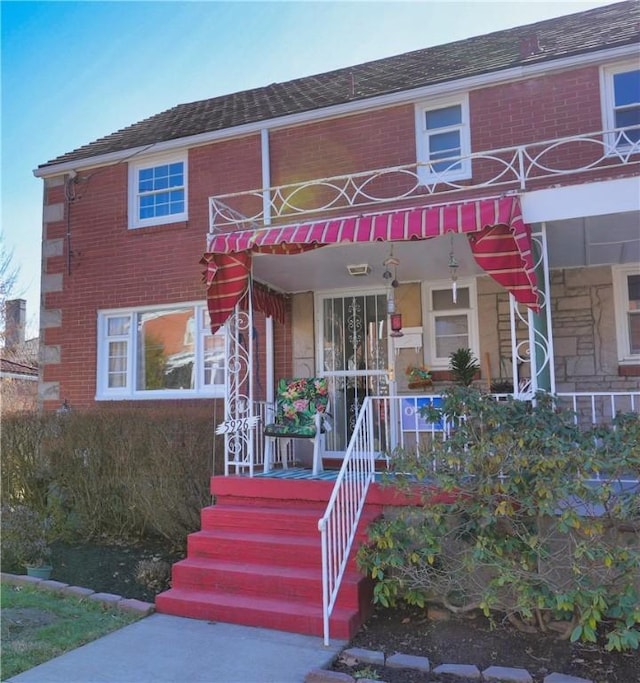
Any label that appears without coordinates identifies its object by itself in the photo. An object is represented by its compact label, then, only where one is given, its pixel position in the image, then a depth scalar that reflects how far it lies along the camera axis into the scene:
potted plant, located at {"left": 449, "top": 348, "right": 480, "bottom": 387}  7.11
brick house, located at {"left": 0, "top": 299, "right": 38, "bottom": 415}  19.23
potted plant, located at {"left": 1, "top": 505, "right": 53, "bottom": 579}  5.75
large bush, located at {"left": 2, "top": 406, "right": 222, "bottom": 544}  6.54
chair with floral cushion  6.22
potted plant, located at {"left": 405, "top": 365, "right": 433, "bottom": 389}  7.41
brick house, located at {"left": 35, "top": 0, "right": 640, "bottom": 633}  5.50
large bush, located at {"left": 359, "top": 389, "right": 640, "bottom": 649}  3.63
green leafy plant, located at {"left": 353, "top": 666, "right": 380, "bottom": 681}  3.57
